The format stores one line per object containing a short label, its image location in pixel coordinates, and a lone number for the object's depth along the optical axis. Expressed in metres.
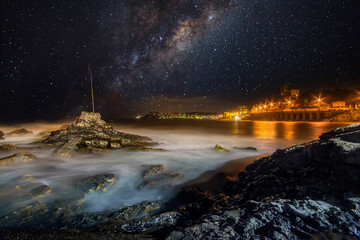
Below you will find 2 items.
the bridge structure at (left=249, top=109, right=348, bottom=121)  53.62
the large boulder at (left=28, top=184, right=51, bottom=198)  5.06
